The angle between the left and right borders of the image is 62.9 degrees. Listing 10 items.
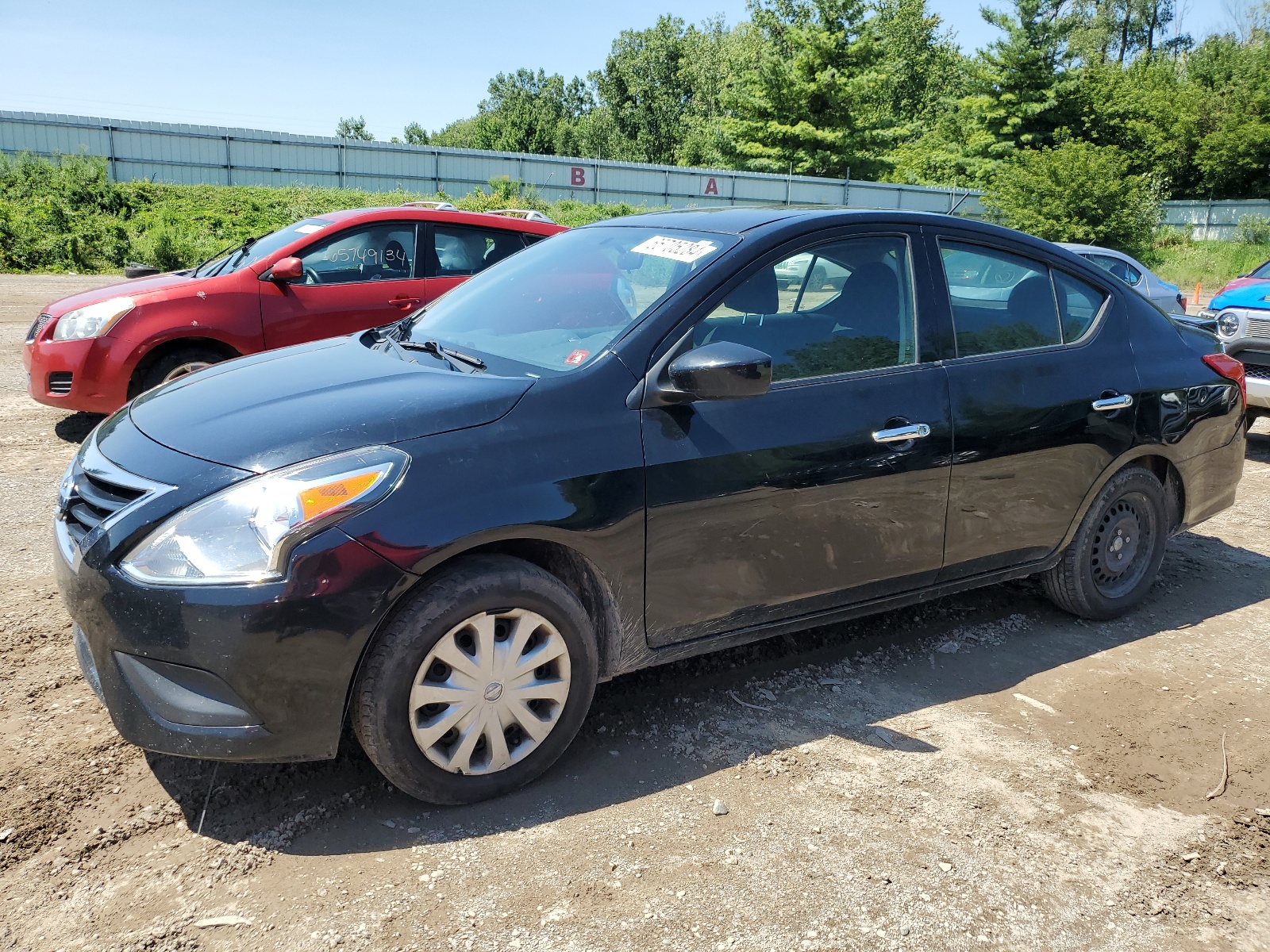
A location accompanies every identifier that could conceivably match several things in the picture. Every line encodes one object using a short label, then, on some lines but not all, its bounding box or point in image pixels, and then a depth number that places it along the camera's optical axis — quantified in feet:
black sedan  8.91
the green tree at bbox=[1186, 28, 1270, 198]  145.89
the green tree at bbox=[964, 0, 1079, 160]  136.77
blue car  27.30
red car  22.98
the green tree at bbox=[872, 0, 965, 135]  230.89
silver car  37.45
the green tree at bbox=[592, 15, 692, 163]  260.21
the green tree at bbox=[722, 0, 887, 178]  145.18
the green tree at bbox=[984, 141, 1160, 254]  105.40
